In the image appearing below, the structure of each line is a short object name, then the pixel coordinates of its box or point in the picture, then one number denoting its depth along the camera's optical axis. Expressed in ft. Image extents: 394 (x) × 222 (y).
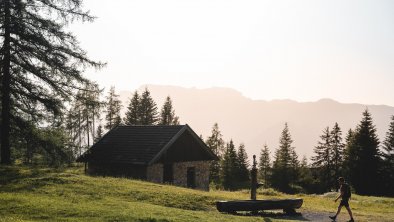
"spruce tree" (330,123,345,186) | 226.38
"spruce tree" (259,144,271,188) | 302.66
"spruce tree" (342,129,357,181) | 185.06
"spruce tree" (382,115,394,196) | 176.55
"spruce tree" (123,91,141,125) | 242.78
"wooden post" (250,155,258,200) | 63.67
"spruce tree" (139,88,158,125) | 245.86
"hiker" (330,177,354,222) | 54.90
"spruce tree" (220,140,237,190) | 250.78
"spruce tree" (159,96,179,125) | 264.31
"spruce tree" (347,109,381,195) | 175.42
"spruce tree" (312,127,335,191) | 228.22
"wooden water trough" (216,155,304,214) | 55.47
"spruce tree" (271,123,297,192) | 237.04
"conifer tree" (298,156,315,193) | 238.76
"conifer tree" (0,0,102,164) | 72.02
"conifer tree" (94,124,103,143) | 287.71
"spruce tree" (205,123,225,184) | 258.16
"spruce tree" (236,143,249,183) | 256.93
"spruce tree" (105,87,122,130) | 237.86
